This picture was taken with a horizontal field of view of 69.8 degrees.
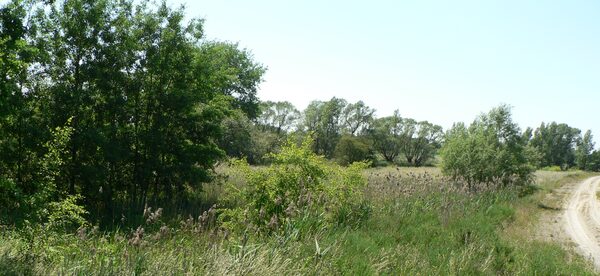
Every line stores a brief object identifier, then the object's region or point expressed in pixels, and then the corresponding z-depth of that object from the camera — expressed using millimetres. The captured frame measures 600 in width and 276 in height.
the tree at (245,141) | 30438
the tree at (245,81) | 38312
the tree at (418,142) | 78188
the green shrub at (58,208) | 6098
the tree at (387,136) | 76312
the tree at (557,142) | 104188
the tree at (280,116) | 77750
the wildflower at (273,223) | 6251
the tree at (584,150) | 99125
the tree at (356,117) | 78125
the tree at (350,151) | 52250
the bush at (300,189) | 7961
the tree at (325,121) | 74438
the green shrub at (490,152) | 24938
